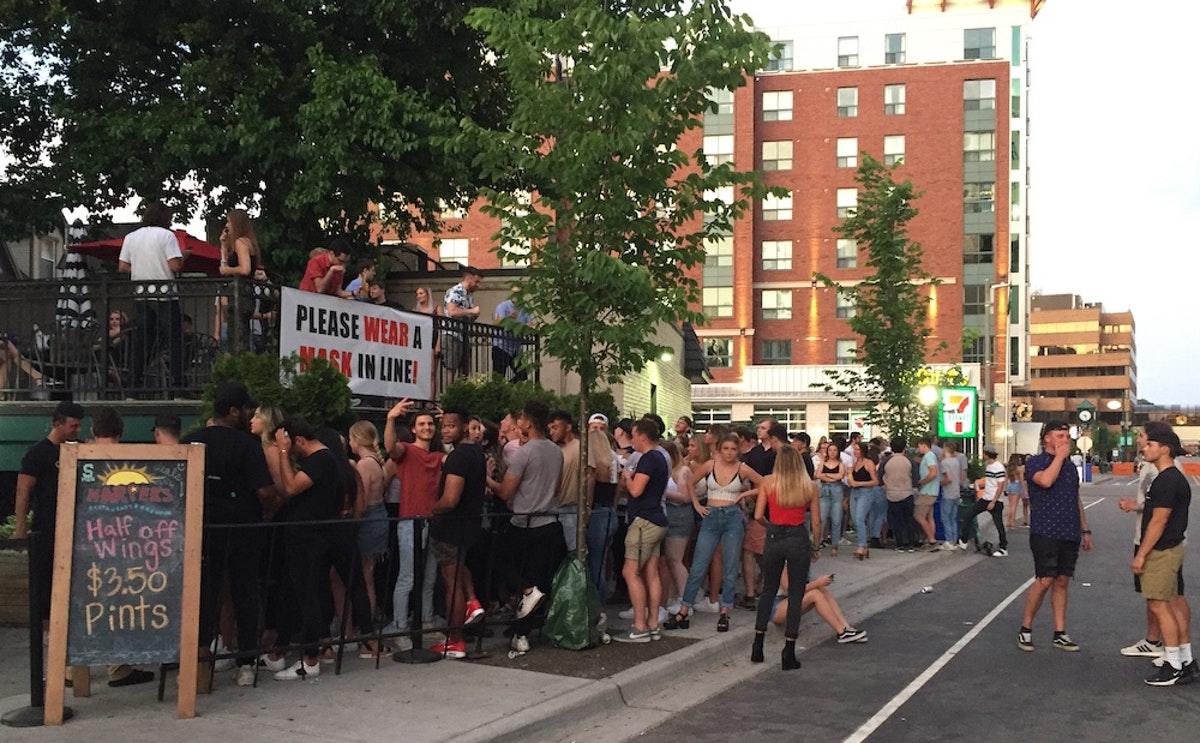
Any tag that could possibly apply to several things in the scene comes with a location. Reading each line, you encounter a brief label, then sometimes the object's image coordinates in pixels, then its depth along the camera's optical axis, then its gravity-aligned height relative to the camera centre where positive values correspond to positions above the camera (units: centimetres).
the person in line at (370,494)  875 -71
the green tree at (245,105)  1694 +462
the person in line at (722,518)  1073 -106
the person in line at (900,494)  1956 -146
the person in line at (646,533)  988 -111
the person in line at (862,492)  1808 -136
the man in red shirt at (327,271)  1152 +134
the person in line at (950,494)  2025 -150
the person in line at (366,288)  1216 +126
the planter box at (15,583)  952 -157
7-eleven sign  2805 -2
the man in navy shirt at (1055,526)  992 -100
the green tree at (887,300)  2367 +235
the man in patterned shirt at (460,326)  1422 +98
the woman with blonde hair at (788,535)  932 -105
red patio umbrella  1362 +181
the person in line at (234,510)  743 -74
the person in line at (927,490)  1978 -141
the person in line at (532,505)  934 -84
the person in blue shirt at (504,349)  1543 +79
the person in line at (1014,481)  2213 -140
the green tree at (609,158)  944 +214
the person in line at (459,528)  873 -98
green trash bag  920 -169
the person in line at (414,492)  883 -72
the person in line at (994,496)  2012 -151
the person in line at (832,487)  1836 -126
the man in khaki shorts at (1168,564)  873 -117
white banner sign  1095 +64
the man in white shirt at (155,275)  1116 +123
